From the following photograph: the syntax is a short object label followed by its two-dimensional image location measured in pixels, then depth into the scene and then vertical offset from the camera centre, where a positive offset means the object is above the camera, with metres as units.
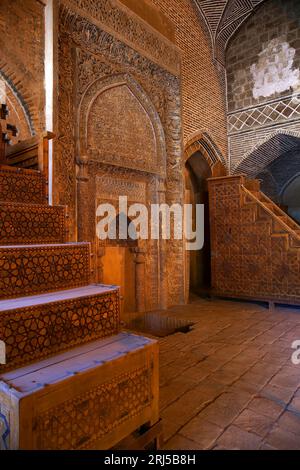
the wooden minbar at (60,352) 1.31 -0.66
